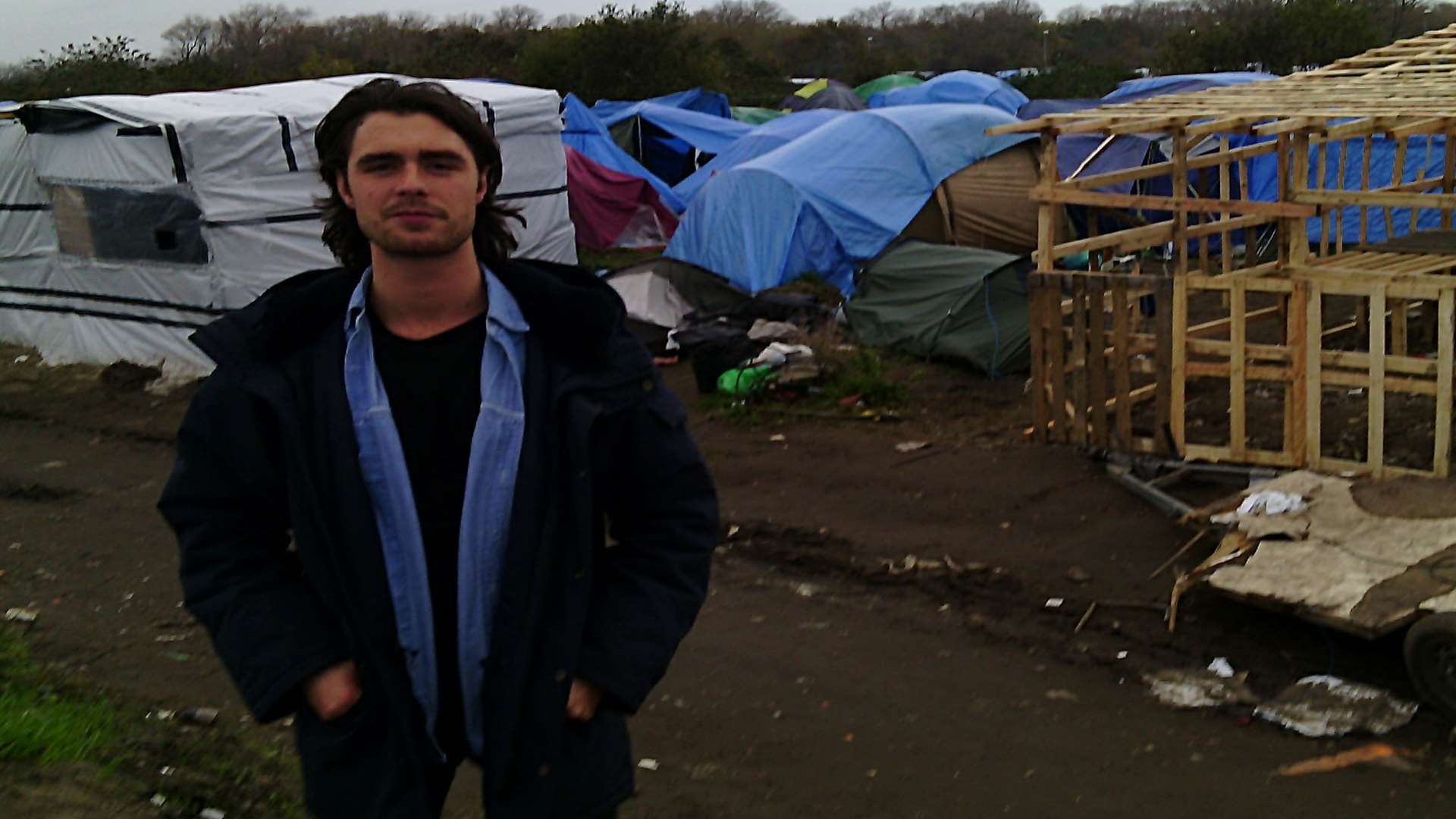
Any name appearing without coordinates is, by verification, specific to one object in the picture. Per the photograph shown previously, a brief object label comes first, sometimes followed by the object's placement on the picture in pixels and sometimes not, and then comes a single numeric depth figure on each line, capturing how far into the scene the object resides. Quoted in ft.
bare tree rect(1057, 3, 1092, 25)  269.85
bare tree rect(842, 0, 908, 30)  317.44
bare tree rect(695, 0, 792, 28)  309.83
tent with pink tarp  61.46
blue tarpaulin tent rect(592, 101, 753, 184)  74.49
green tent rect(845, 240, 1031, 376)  37.22
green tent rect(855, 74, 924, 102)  117.19
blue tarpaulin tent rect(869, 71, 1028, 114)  92.02
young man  7.63
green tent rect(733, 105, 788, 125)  90.74
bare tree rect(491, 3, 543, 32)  256.73
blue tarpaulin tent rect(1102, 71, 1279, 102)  65.77
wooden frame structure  23.07
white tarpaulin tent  39.88
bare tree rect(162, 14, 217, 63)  130.06
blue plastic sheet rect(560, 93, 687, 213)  63.91
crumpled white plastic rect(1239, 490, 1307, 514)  20.13
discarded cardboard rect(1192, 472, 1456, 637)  17.03
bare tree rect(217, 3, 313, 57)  193.74
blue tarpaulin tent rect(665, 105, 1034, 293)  49.19
